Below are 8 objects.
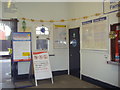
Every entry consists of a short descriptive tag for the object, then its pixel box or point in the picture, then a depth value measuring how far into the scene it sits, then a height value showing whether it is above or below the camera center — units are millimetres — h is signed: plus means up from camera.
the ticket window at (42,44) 4910 -1
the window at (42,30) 4898 +556
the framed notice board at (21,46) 3916 -65
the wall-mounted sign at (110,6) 3196 +1042
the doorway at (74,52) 4785 -324
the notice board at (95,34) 3562 +324
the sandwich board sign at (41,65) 4066 -727
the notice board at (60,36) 5180 +334
